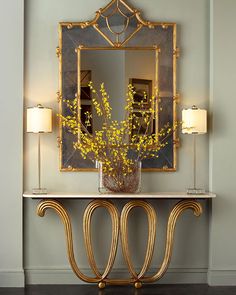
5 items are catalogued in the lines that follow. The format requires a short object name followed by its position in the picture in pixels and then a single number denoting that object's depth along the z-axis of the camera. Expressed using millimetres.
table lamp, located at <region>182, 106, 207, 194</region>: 4918
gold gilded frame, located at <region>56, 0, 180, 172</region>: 5137
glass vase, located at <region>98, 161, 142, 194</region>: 4910
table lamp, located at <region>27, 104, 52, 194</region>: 4871
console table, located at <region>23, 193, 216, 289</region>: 4883
